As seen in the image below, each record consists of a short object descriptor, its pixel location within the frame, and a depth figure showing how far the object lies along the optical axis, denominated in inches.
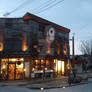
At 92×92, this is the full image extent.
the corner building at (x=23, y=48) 745.2
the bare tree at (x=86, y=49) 2365.1
